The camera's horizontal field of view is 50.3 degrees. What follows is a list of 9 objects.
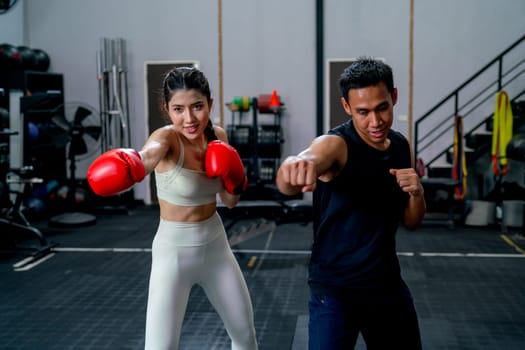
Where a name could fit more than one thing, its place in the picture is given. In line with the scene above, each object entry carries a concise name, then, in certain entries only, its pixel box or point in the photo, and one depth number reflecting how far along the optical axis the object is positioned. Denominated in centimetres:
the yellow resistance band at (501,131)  631
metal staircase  749
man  167
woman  208
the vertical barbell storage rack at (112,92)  799
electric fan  686
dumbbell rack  789
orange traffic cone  748
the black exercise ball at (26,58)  766
